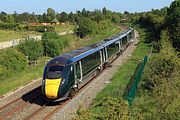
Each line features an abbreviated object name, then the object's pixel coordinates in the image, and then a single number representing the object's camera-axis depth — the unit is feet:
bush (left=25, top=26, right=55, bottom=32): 342.34
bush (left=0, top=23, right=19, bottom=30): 365.26
